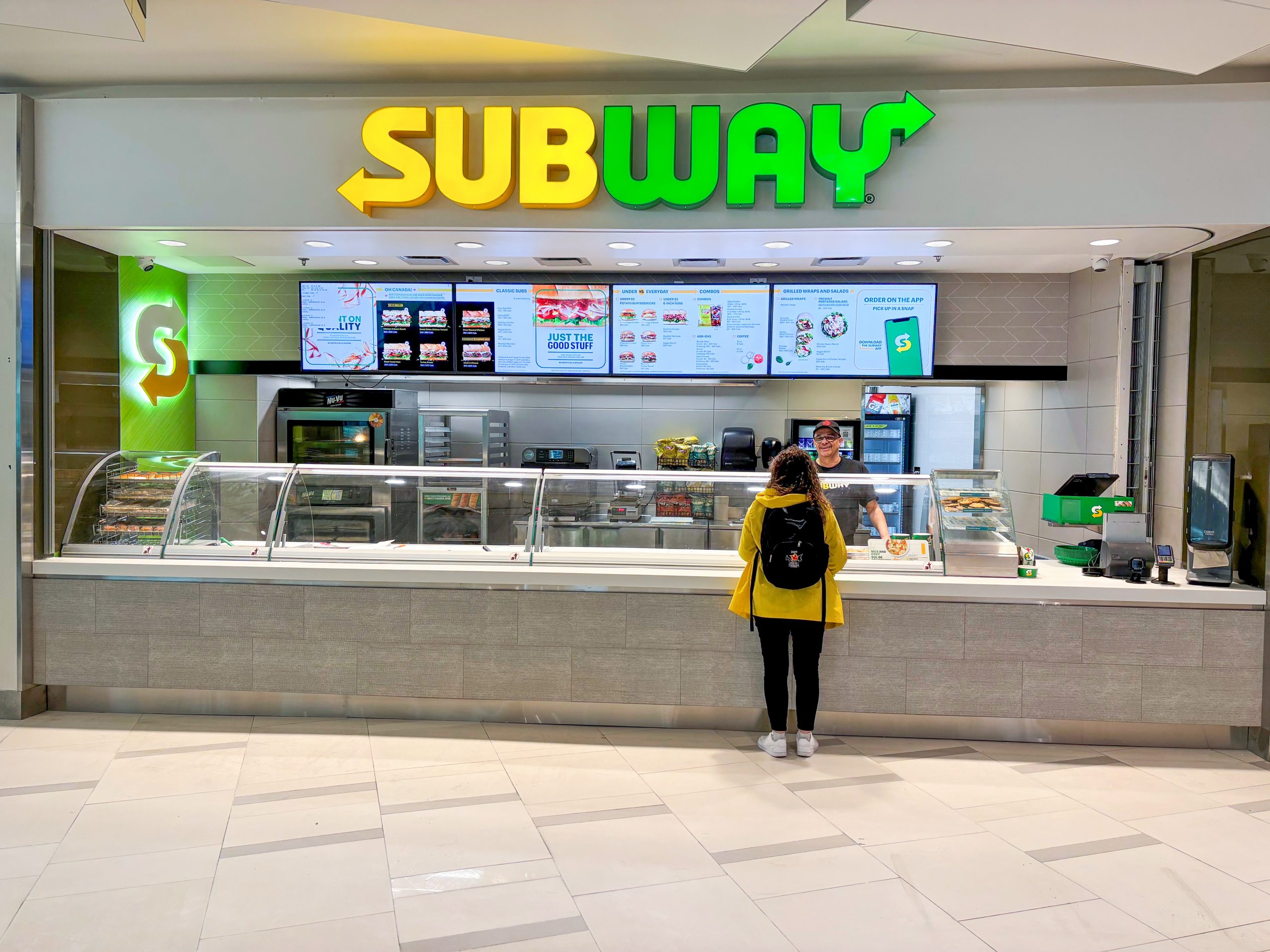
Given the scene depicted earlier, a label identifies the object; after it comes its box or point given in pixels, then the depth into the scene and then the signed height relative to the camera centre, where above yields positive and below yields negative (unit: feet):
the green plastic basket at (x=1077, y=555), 15.39 -1.95
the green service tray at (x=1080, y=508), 15.08 -1.11
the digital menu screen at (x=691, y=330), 20.18 +2.34
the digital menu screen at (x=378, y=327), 20.59 +2.35
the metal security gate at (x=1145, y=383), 17.37 +1.15
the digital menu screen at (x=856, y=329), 20.04 +2.40
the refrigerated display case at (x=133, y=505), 15.47 -1.38
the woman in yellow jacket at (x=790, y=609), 13.48 -2.56
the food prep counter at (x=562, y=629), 14.03 -3.10
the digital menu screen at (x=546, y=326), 20.42 +2.41
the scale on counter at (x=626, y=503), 15.07 -1.14
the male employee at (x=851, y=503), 15.15 -1.09
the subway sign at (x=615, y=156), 13.78 +4.27
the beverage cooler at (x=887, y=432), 22.58 +0.15
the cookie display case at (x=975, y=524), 14.30 -1.33
